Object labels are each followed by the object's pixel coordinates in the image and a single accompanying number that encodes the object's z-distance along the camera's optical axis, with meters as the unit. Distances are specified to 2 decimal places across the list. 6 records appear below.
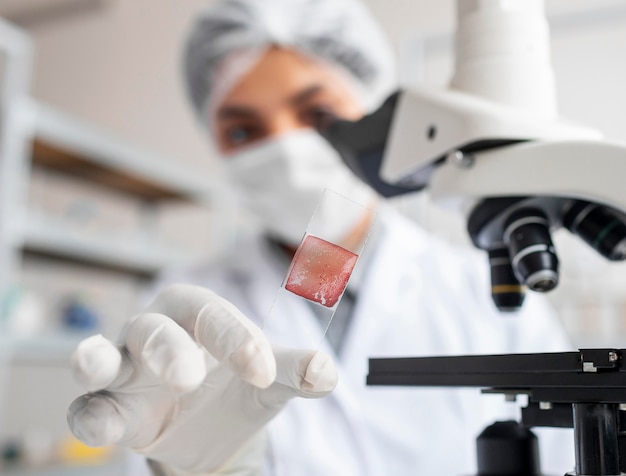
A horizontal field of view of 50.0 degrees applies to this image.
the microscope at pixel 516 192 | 0.49
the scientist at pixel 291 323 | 0.46
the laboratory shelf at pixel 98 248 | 2.03
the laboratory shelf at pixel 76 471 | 1.94
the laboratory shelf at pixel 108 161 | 2.07
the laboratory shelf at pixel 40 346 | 1.89
